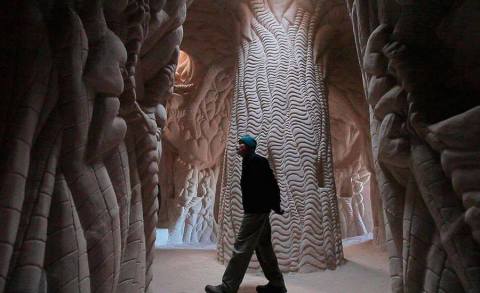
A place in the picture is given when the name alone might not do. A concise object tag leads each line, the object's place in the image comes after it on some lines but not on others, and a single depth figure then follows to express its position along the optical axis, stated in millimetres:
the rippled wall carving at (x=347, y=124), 4031
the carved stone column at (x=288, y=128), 3107
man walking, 2051
